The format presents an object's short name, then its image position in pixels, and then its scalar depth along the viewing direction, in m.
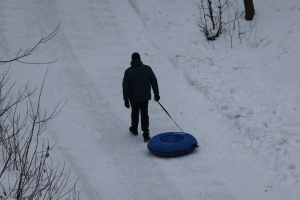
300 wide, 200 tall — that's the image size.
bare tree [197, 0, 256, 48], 25.39
